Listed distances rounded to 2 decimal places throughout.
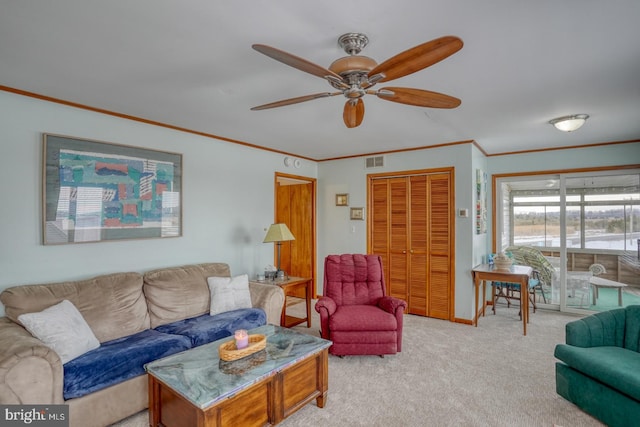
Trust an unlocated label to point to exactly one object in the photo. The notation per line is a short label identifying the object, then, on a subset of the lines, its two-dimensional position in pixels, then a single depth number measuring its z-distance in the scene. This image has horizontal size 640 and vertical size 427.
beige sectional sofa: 1.82
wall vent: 4.99
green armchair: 2.02
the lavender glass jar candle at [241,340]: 2.20
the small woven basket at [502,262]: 4.17
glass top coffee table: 1.79
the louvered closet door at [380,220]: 4.94
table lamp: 4.05
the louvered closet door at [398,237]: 4.76
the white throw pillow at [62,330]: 2.12
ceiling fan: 1.43
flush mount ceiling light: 3.21
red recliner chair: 3.14
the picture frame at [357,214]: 5.14
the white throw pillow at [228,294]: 3.28
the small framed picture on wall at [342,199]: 5.30
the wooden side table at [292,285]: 3.87
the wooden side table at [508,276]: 3.87
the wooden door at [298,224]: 5.66
